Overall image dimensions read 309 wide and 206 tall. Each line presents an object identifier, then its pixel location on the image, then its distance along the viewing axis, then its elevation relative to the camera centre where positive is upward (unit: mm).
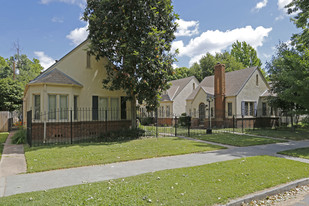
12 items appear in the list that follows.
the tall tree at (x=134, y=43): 12914 +4364
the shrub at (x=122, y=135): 14062 -1669
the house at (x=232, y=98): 23016 +1385
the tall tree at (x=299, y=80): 11141 +1622
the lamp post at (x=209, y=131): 17484 -1727
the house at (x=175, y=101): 28250 +1325
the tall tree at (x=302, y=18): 15584 +7033
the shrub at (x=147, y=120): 29681 -1396
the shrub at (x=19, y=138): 13017 -1680
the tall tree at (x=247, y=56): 54125 +14300
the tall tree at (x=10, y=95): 24484 +2044
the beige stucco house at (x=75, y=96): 13508 +1104
